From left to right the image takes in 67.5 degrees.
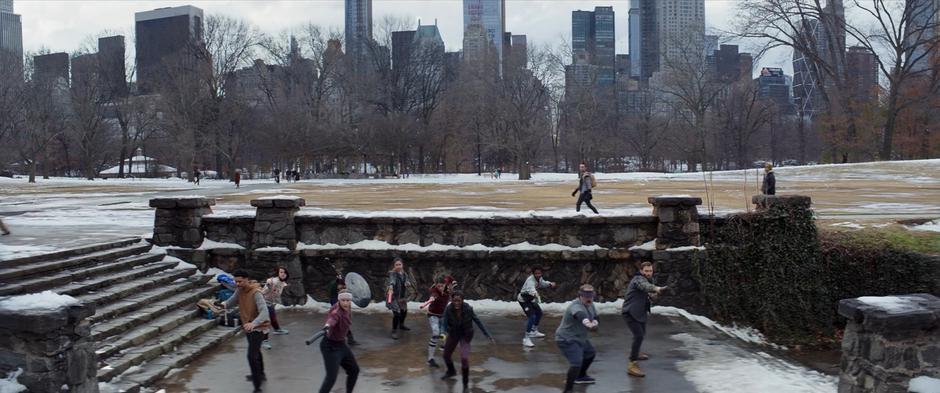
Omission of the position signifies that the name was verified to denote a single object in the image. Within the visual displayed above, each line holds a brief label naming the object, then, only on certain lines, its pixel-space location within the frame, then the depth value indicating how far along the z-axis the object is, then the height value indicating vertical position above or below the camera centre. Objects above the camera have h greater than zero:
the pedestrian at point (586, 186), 17.53 -0.42
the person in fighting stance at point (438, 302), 10.19 -1.92
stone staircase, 9.34 -2.10
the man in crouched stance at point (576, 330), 8.29 -1.92
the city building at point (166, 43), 64.75 +14.30
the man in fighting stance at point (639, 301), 9.23 -1.77
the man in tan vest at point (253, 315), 8.38 -1.72
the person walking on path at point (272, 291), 10.55 -1.78
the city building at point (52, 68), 70.06 +11.45
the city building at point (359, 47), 75.53 +14.10
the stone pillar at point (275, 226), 15.01 -1.14
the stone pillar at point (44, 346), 6.75 -1.68
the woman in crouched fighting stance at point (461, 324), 8.72 -1.92
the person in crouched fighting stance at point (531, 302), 11.14 -2.12
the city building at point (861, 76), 51.50 +7.60
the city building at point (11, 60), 60.91 +10.21
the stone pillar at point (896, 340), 6.89 -1.73
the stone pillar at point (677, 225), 14.52 -1.18
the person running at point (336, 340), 7.51 -1.81
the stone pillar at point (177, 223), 14.90 -1.04
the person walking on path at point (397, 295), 11.03 -1.96
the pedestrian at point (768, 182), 18.33 -0.39
